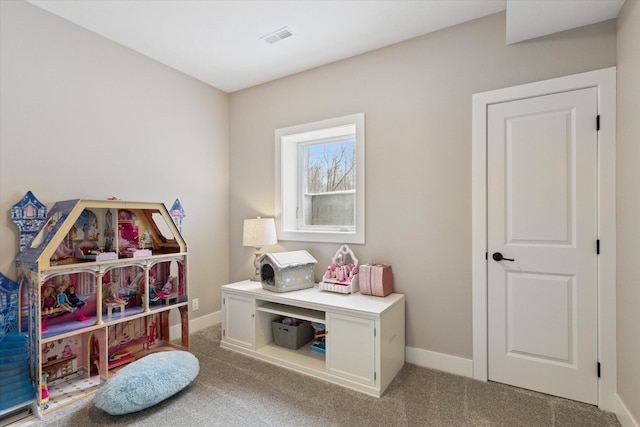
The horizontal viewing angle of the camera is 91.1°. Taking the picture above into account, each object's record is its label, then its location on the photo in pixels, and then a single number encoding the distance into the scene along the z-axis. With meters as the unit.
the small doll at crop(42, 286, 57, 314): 2.13
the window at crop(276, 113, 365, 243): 2.98
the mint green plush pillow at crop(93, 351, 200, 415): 1.81
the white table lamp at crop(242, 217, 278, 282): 3.05
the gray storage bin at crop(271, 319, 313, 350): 2.65
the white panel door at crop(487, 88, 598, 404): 1.94
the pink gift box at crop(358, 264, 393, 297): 2.43
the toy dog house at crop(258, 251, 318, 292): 2.63
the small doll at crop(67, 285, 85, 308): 2.24
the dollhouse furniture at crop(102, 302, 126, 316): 2.34
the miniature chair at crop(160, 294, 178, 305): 2.67
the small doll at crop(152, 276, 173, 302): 2.67
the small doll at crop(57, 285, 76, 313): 2.16
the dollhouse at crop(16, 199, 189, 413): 1.96
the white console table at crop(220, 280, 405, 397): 2.10
